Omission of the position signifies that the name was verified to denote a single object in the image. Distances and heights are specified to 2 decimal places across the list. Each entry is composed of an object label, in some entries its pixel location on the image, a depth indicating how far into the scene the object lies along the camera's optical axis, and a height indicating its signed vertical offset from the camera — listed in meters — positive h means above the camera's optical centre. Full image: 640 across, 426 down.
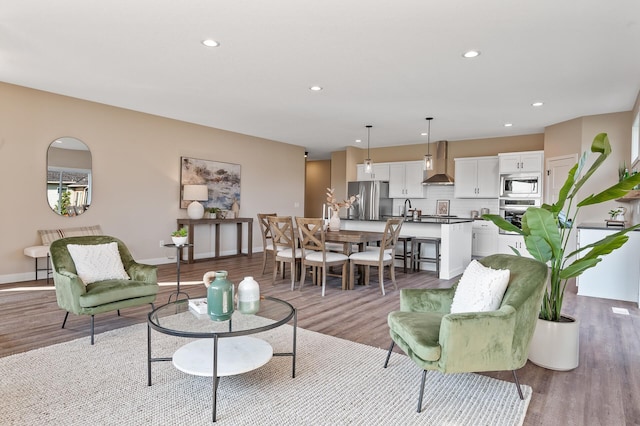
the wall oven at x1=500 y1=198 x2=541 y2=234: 7.63 +0.08
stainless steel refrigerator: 9.46 +0.21
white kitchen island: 5.85 -0.40
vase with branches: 5.66 -0.10
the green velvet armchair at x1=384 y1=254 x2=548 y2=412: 2.02 -0.69
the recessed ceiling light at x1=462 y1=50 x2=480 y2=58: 3.72 +1.53
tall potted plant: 2.45 -0.27
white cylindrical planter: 2.63 -0.91
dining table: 4.96 -0.39
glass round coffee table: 2.08 -0.74
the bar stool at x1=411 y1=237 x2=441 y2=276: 6.08 -0.70
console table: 6.99 -0.44
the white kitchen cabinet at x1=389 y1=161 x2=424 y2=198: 9.13 +0.72
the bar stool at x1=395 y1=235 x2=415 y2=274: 6.21 -0.73
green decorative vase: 2.25 -0.54
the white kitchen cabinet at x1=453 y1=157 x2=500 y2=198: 8.15 +0.71
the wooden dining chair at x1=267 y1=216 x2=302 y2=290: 4.92 -0.49
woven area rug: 1.99 -1.08
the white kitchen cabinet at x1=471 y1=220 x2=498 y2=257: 7.72 -0.57
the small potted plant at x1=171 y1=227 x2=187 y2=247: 4.30 -0.36
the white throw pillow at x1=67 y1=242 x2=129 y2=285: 3.35 -0.53
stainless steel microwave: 7.50 +0.52
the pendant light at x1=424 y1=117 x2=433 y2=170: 6.43 +0.81
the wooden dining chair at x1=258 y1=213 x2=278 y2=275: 5.59 -0.36
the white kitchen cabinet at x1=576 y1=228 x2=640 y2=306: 4.63 -0.75
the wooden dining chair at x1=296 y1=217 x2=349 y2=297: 4.71 -0.52
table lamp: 7.03 +0.15
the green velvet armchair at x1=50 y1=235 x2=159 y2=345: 3.02 -0.70
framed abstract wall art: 7.26 +0.53
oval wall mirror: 5.51 +0.39
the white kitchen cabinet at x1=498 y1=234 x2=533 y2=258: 7.48 -0.60
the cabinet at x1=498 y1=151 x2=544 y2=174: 7.43 +0.97
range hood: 7.66 +0.60
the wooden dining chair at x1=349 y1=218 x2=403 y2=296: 4.77 -0.61
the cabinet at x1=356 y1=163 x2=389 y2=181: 9.66 +0.91
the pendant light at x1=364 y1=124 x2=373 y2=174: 7.10 +0.81
